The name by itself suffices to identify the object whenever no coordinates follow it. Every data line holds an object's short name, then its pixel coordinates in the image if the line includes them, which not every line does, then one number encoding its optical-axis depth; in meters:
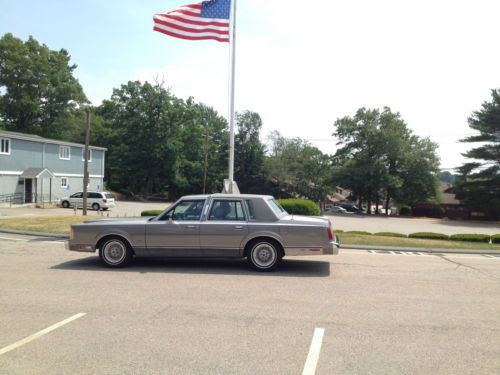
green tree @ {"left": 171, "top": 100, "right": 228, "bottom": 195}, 67.62
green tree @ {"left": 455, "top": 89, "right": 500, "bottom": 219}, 48.89
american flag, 15.80
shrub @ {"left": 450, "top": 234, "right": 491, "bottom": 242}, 18.38
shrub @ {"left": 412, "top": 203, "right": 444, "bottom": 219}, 59.47
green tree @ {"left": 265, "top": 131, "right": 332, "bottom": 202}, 72.94
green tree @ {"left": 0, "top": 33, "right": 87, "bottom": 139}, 62.81
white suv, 38.25
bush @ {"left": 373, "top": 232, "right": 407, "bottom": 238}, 19.12
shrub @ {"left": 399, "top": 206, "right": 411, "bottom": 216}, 65.57
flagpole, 17.36
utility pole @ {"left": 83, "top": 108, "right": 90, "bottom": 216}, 27.78
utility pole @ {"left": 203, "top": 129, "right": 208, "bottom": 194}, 64.62
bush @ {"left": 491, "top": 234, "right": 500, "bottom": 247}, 18.45
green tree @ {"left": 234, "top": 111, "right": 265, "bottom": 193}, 75.94
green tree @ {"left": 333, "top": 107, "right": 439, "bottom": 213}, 60.91
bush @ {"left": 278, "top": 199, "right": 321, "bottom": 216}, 21.22
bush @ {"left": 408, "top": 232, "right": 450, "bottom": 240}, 18.88
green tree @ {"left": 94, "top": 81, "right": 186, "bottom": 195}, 64.38
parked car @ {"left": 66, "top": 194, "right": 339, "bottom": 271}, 9.30
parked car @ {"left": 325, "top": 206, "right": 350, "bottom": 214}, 65.44
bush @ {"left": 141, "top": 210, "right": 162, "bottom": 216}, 22.53
